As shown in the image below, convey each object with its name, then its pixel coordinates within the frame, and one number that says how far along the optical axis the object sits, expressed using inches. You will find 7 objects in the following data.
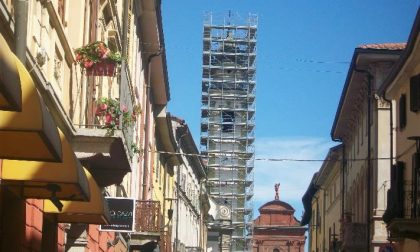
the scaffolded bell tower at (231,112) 4525.1
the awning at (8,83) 285.0
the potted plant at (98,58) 632.4
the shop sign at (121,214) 784.9
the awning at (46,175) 468.8
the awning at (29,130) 350.0
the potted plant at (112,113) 634.4
